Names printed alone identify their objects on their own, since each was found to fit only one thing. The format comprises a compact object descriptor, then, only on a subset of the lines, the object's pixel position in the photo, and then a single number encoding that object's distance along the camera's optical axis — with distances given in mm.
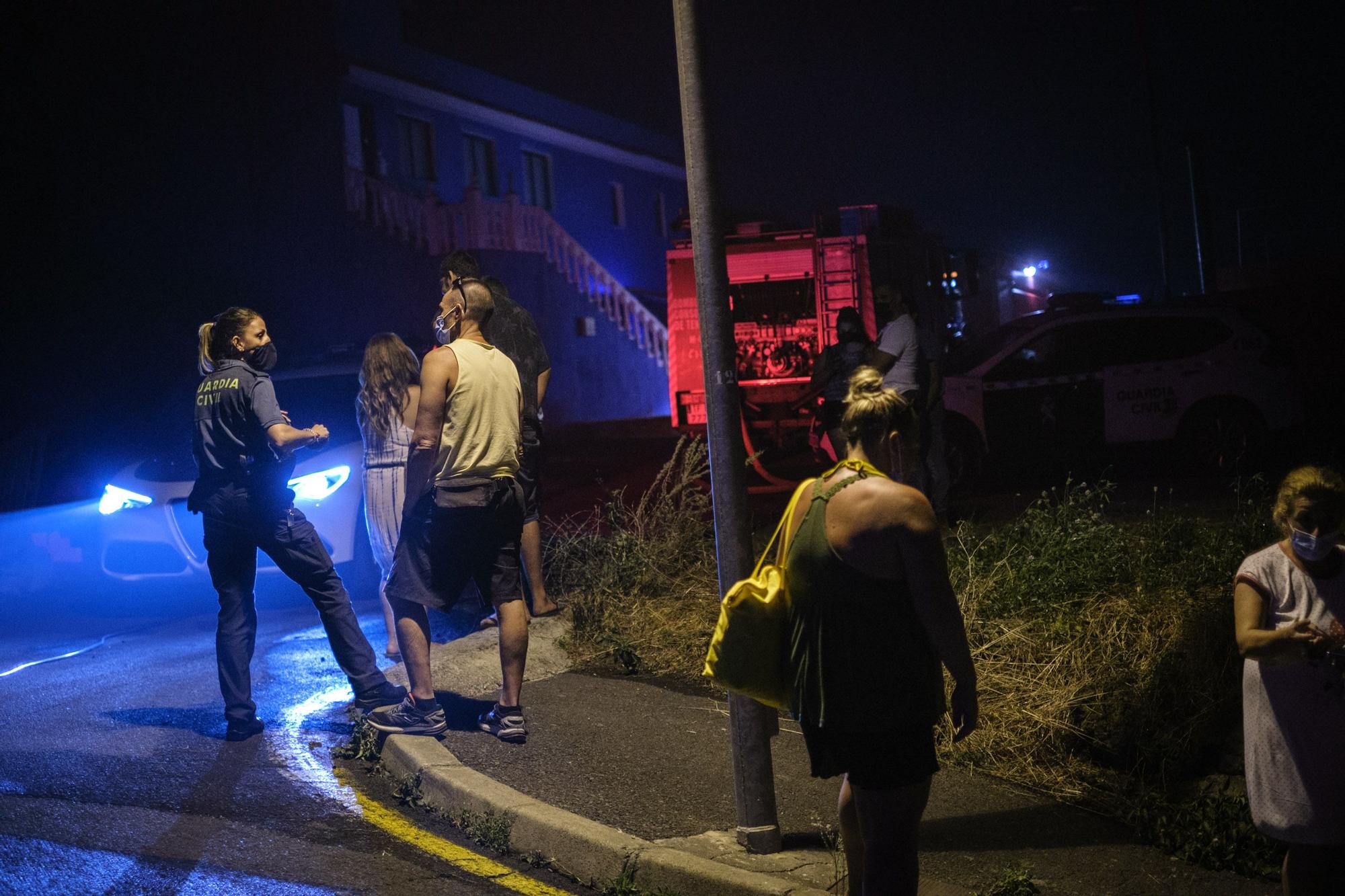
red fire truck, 14570
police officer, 5723
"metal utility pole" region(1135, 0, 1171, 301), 23109
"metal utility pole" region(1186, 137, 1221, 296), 23438
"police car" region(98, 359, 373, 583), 8656
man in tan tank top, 5336
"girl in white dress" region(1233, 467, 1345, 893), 3289
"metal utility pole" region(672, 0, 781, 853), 4379
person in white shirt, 8625
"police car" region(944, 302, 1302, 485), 12070
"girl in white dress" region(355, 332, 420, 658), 6750
